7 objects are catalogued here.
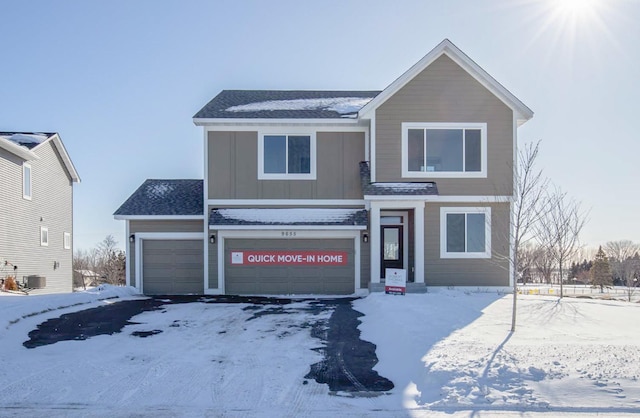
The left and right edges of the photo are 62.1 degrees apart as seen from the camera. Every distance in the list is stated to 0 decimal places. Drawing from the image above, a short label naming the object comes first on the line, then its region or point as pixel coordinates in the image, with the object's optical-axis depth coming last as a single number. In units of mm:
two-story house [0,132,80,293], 21078
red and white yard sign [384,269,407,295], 15039
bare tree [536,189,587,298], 21534
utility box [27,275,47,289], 21875
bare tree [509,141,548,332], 10324
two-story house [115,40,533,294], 16875
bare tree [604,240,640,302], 58819
